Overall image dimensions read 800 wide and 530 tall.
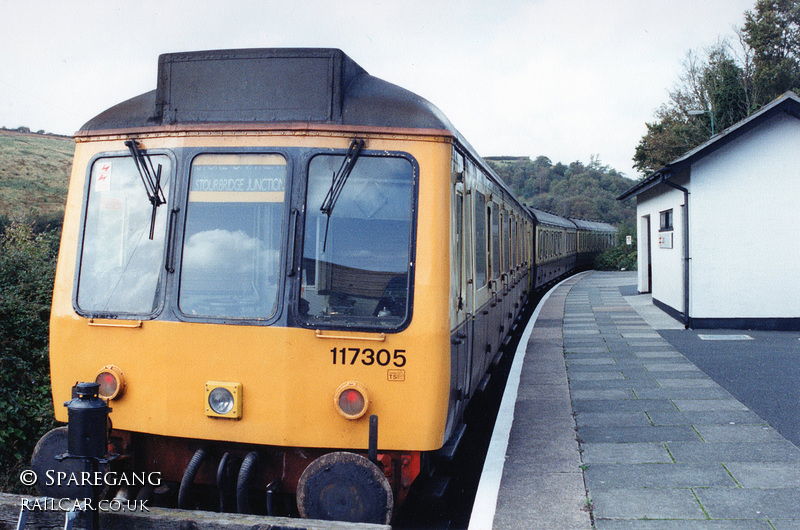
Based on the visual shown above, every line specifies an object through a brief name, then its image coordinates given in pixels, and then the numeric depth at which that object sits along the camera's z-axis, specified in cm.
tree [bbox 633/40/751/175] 3030
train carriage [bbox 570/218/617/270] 3997
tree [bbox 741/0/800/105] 3766
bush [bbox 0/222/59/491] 616
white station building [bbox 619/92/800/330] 1285
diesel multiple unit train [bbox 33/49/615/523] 388
